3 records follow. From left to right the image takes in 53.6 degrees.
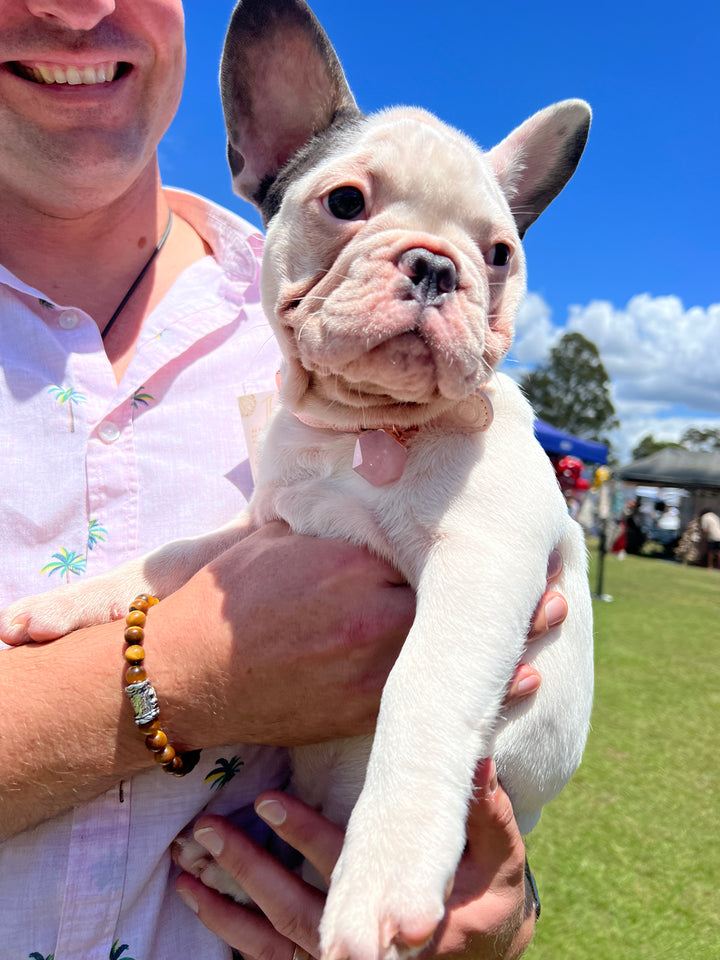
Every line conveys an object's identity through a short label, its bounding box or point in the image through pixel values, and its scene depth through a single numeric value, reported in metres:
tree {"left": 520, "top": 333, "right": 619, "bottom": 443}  55.34
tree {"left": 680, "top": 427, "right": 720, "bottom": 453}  66.50
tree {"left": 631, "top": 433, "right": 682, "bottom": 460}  75.19
